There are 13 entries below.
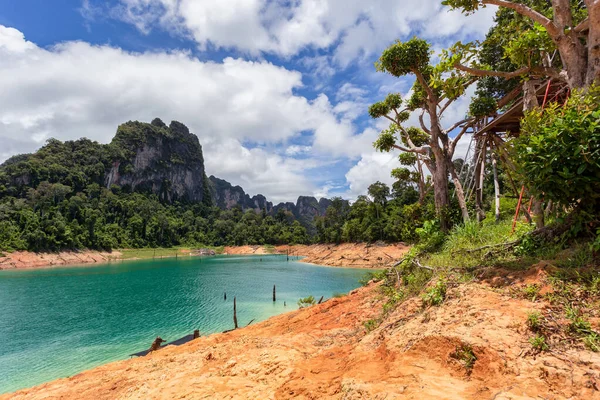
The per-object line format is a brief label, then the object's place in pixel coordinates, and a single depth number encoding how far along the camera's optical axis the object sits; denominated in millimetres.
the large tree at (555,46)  5445
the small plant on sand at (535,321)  3555
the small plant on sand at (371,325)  6119
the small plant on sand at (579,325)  3307
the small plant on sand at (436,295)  5206
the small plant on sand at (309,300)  15327
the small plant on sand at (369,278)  11908
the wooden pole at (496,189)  9577
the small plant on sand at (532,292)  4199
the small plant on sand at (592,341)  3061
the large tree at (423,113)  9906
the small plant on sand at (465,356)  3512
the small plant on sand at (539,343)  3277
